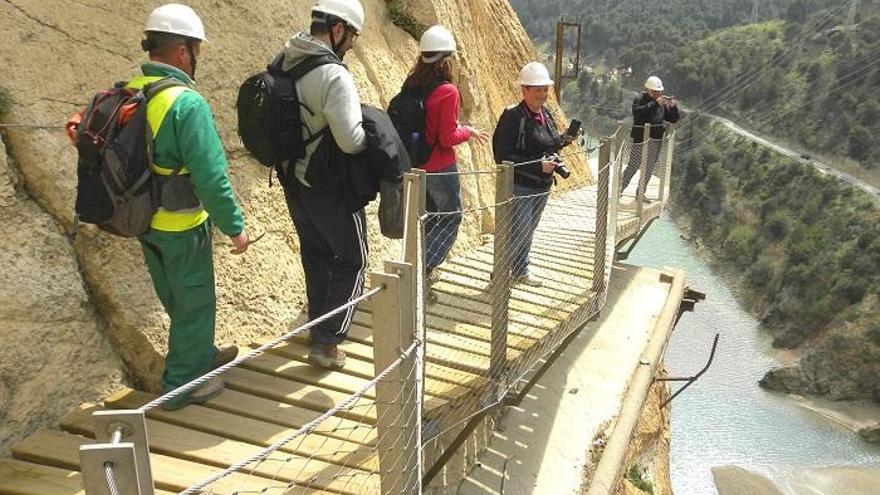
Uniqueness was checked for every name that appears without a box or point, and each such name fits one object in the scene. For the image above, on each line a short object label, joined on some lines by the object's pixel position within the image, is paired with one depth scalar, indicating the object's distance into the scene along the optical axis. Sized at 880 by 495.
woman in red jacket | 4.01
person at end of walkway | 9.01
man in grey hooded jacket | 3.13
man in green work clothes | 2.79
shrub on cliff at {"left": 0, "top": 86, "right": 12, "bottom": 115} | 3.37
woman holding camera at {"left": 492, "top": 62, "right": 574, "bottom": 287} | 4.79
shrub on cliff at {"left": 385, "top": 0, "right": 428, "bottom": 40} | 7.14
